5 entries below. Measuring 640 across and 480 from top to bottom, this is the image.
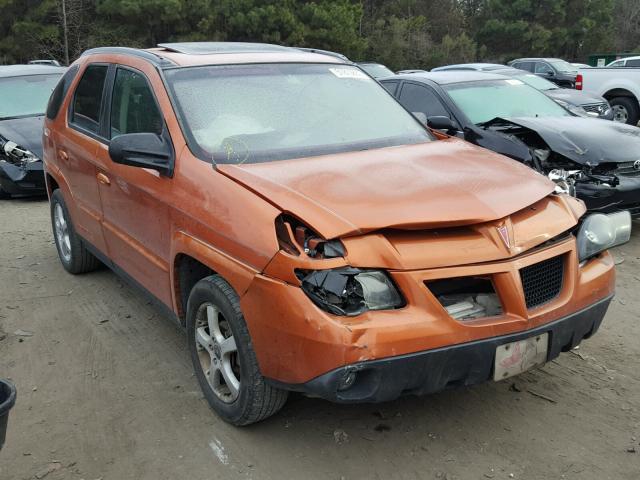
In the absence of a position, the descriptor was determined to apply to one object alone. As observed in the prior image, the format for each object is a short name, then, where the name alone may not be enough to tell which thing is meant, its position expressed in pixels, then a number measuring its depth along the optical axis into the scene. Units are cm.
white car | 2016
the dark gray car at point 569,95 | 1149
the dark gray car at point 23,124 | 846
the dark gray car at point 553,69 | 2142
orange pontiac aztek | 269
